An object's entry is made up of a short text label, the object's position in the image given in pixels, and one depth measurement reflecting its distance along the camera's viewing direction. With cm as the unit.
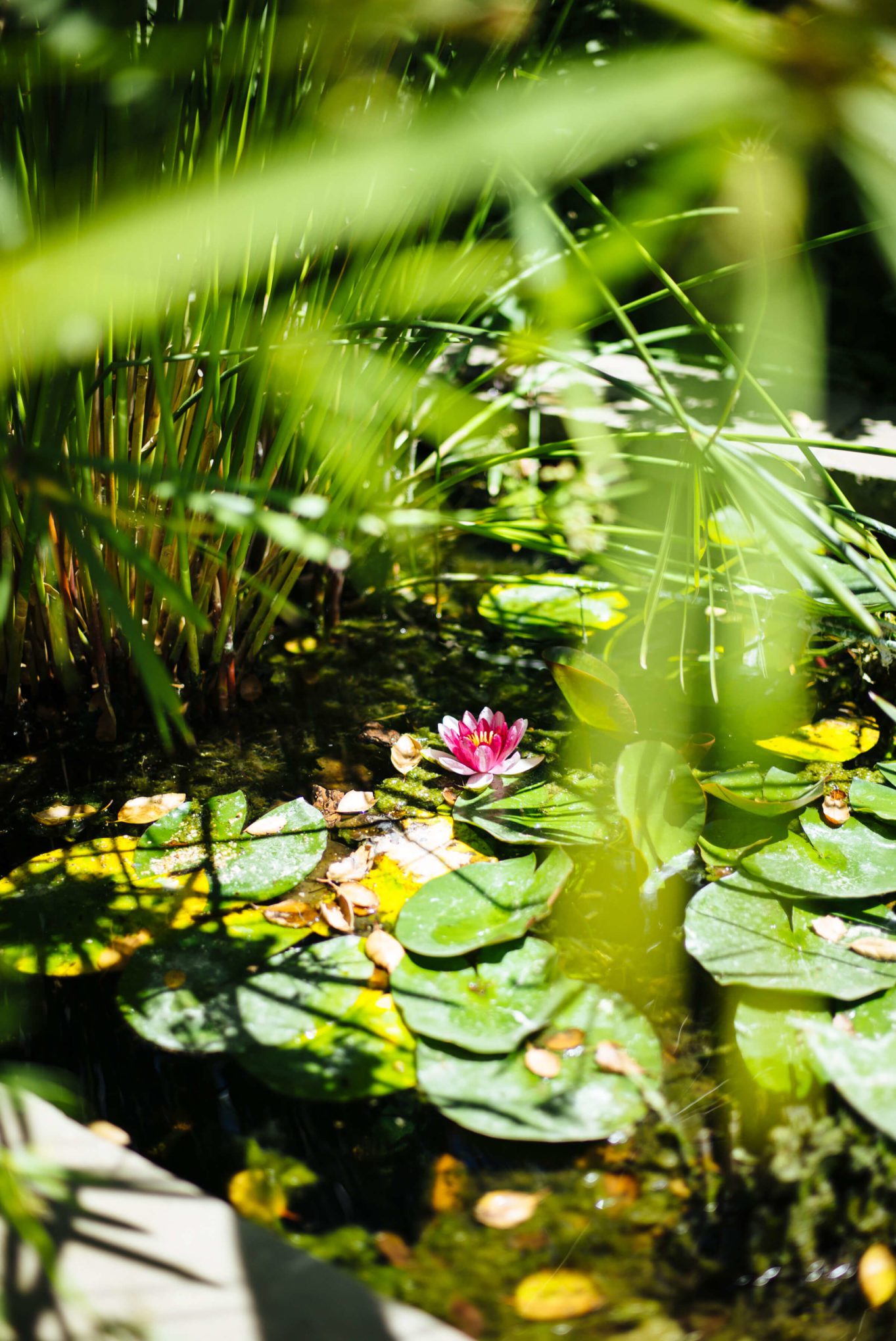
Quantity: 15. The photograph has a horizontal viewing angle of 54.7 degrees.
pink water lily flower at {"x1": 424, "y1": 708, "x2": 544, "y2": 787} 117
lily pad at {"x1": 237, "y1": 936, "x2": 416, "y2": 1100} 79
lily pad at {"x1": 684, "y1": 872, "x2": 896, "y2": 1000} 88
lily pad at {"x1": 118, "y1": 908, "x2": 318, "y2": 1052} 83
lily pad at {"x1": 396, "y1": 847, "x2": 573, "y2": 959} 91
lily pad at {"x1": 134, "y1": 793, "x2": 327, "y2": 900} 101
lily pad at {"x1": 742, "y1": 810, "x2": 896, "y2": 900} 100
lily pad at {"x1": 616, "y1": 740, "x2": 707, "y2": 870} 104
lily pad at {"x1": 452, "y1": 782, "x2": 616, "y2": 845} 108
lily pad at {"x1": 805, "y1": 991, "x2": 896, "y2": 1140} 77
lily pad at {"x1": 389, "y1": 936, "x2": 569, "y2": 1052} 82
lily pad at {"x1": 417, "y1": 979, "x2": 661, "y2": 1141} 75
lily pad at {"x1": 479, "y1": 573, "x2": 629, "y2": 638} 153
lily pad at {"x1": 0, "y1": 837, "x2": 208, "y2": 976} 91
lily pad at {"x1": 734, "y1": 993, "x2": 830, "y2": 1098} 81
